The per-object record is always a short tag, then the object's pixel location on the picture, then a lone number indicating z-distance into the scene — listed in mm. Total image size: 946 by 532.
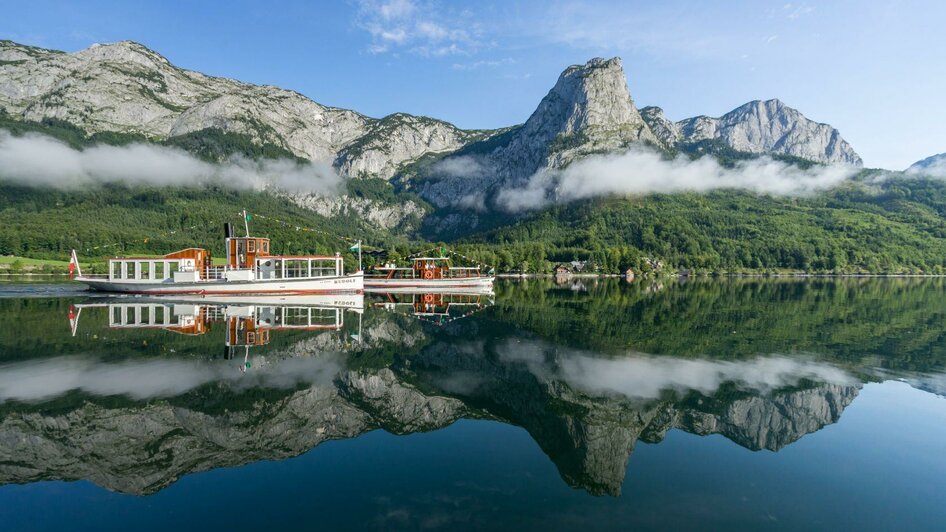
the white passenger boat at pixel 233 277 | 56281
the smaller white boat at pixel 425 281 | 76938
